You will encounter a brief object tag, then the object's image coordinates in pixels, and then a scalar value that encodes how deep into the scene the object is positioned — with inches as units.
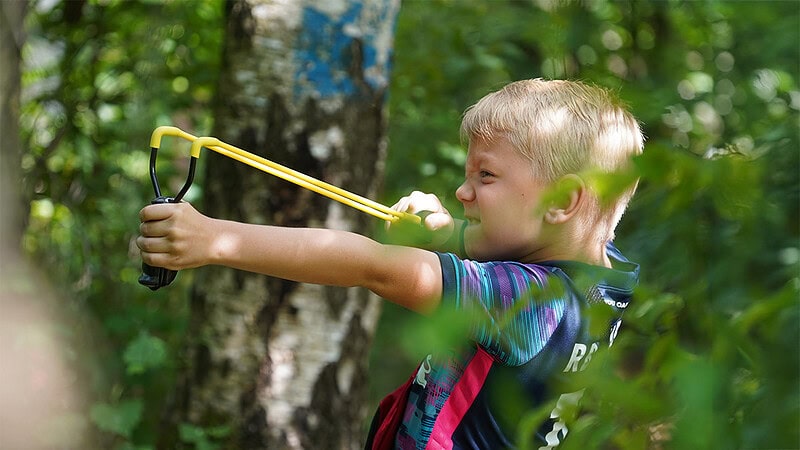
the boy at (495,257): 129.0
